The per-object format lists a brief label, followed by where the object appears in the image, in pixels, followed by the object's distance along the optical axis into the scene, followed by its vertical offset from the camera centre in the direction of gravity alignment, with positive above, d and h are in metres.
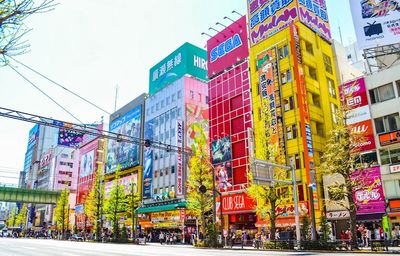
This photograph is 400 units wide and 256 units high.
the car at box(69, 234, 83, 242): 56.23 -2.43
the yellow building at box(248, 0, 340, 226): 34.34 +15.29
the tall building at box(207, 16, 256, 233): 40.78 +12.70
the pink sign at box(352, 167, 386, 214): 29.58 +2.05
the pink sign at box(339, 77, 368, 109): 33.38 +12.19
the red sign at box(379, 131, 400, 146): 29.56 +6.84
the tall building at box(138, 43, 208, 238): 49.25 +15.33
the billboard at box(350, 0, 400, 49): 32.53 +18.80
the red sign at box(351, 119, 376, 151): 31.69 +7.73
